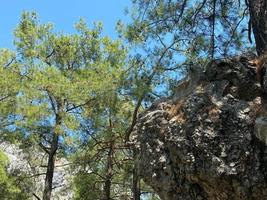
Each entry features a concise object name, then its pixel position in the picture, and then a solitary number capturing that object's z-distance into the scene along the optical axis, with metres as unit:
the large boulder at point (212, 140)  5.70
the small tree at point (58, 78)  13.34
